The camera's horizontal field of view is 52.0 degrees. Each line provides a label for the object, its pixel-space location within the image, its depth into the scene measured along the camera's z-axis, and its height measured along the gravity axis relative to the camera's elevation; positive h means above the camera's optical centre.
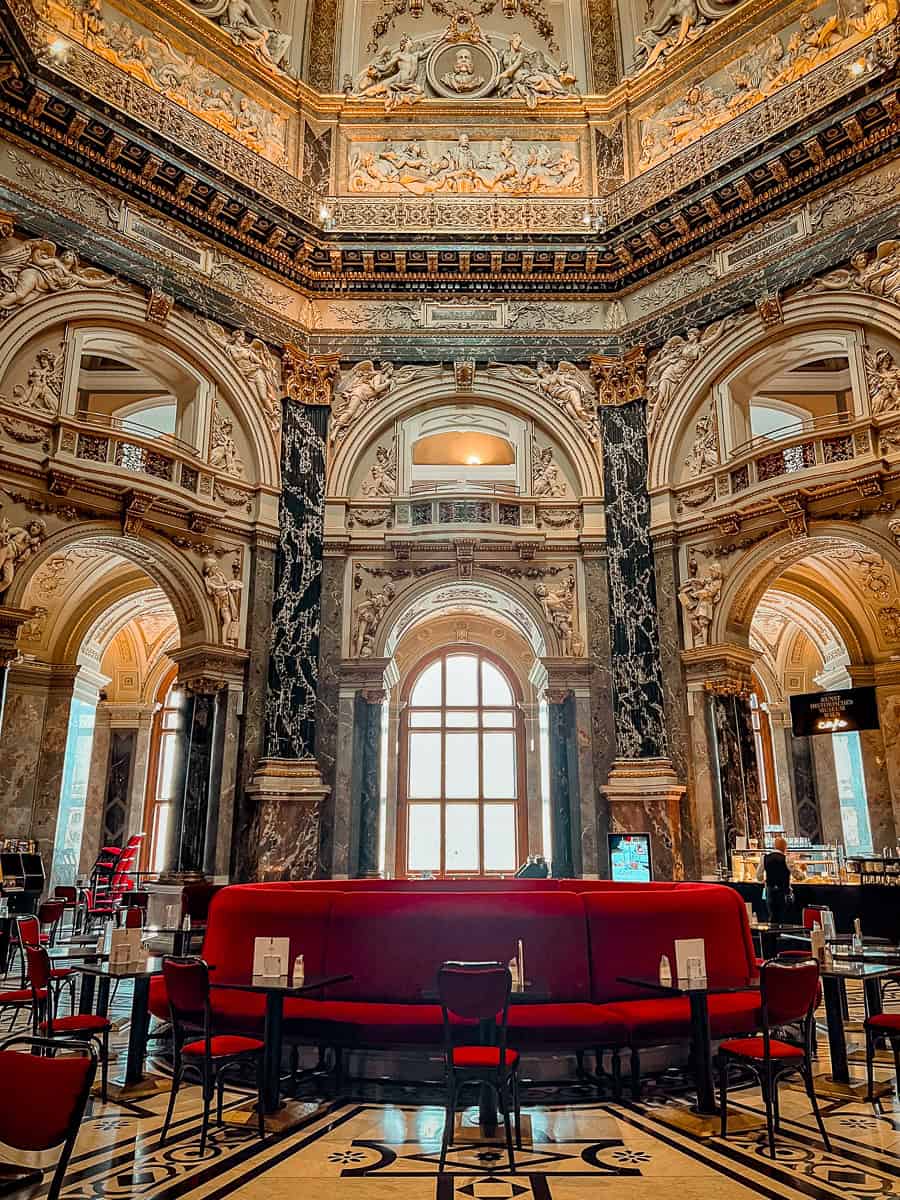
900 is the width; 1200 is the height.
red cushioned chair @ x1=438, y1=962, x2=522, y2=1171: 5.12 -0.70
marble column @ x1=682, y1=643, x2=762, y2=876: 12.87 +1.70
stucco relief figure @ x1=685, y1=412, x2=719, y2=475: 14.11 +6.30
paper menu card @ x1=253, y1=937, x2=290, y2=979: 6.26 -0.54
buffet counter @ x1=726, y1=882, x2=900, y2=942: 11.35 -0.34
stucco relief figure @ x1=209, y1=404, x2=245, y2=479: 13.99 +6.20
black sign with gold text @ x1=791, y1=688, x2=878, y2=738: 15.15 +2.61
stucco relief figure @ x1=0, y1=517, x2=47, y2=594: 11.27 +3.91
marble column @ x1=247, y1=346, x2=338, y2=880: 13.02 +3.32
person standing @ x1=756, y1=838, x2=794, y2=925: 10.88 -0.10
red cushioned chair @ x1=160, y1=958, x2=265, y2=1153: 5.41 -0.88
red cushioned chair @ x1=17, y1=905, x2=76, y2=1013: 6.69 -0.49
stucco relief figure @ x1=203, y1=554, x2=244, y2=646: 13.50 +3.88
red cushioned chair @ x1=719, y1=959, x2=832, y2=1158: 5.38 -0.82
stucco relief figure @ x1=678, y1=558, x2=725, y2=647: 13.58 +3.92
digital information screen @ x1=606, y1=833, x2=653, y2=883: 12.77 +0.23
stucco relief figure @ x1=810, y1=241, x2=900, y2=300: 12.13 +7.78
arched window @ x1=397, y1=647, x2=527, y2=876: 20.80 +2.29
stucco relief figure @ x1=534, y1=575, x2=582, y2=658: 14.37 +3.98
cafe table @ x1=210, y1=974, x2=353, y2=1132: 5.81 -0.95
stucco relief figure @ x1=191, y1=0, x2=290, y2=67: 15.14 +13.56
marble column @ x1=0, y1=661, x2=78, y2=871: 15.74 +2.11
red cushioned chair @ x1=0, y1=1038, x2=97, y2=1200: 3.26 -0.79
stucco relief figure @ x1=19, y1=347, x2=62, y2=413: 11.94 +6.14
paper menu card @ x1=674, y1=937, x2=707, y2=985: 6.16 -0.54
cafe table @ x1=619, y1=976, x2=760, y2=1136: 5.69 -1.08
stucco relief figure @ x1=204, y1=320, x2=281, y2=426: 14.25 +7.70
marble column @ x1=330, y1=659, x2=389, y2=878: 13.59 +1.53
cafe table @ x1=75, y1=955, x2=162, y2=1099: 6.23 -1.02
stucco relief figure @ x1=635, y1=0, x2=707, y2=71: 15.38 +13.73
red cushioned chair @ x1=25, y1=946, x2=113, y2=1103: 5.91 -0.94
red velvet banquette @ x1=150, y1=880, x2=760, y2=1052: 6.29 -0.57
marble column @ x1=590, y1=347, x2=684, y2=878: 13.09 +3.52
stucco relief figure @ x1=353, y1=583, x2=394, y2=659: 14.35 +3.84
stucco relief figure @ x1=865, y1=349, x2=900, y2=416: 12.02 +6.23
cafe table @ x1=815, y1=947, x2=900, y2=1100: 6.22 -0.86
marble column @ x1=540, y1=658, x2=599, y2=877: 13.68 +1.56
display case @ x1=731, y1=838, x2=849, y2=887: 12.38 +0.18
